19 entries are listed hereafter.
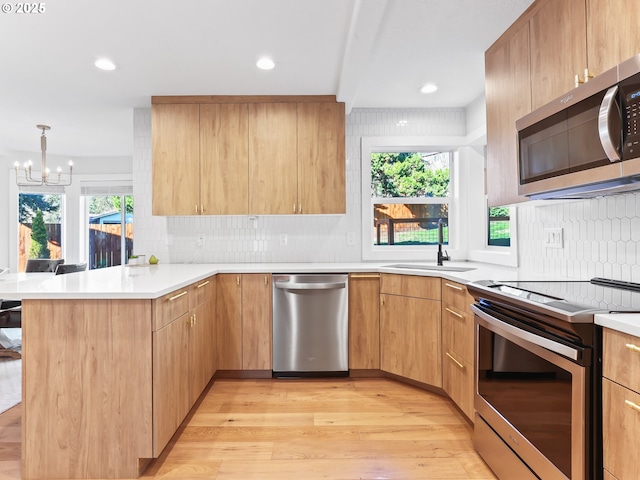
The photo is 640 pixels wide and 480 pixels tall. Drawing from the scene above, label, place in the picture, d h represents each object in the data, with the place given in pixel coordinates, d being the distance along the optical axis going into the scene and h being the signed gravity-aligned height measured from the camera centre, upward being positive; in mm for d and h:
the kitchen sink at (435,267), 2935 -228
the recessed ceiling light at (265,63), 2731 +1267
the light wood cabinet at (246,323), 3098 -673
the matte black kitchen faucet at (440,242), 3218 -32
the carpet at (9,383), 2641 -1092
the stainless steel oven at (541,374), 1233 -523
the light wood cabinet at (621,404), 1075 -486
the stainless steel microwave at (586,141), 1323 +390
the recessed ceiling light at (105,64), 2713 +1257
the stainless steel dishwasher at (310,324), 3068 -678
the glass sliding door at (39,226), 5680 +208
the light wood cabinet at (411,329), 2742 -677
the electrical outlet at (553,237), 2334 +5
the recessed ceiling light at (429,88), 3184 +1260
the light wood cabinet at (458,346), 2238 -672
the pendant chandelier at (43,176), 4114 +882
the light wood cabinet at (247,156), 3412 +733
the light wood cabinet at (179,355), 1872 -665
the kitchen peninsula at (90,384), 1800 -677
